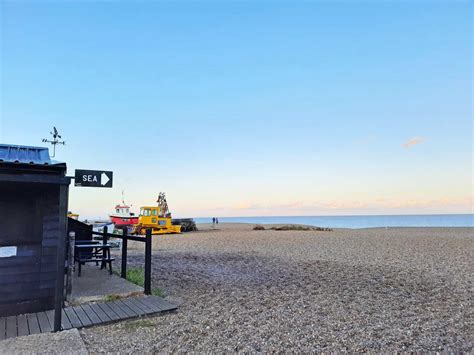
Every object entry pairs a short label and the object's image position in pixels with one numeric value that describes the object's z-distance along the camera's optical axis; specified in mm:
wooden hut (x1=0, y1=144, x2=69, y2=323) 4344
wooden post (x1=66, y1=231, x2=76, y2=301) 4957
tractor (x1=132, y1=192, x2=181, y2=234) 24075
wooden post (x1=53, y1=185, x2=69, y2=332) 3783
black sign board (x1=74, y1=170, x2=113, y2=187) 4353
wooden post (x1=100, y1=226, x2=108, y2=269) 7066
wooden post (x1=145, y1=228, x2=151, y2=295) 5328
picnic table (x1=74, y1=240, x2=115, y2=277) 6314
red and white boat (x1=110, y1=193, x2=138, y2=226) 32356
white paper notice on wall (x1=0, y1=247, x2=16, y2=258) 4352
